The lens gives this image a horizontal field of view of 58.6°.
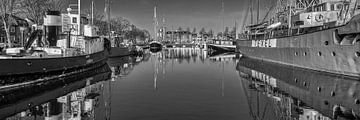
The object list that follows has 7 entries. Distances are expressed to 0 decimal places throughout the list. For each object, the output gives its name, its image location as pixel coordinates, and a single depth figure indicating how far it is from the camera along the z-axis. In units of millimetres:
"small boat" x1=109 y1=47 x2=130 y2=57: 67419
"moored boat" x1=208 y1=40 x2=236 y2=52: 108625
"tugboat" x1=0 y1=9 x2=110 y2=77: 20828
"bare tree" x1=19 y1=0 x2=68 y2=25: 50906
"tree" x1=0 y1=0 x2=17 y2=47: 44622
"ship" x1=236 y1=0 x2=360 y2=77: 22156
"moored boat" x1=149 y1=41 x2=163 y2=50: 128125
